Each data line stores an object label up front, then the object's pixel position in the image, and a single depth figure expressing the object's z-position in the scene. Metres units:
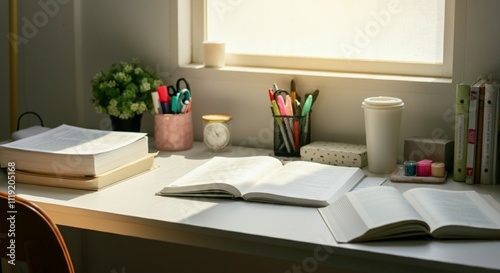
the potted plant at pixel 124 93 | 2.38
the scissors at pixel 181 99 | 2.38
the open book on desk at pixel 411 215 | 1.61
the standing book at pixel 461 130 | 1.98
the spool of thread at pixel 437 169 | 2.04
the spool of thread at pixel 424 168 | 2.05
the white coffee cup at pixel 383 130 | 2.10
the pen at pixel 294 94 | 2.27
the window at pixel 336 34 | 2.24
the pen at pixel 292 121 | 2.26
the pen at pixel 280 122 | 2.26
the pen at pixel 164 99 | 2.38
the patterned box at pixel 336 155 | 2.17
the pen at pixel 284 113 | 2.26
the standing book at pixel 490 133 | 1.94
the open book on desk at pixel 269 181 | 1.87
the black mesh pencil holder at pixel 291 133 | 2.27
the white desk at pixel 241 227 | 1.54
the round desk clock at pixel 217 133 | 2.34
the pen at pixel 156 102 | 2.37
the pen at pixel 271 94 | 2.29
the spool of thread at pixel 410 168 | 2.05
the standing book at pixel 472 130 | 1.96
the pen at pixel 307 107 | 2.25
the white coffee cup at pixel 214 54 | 2.44
